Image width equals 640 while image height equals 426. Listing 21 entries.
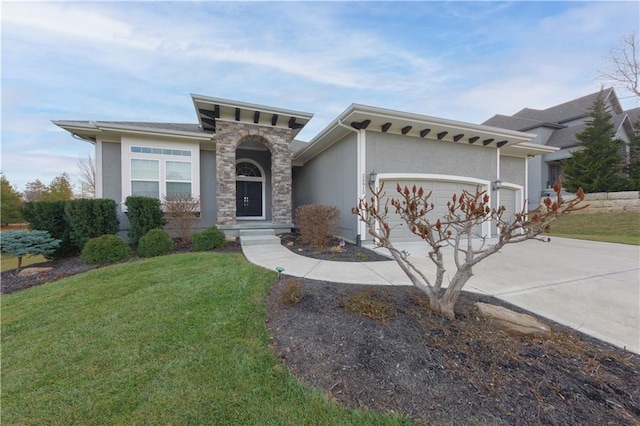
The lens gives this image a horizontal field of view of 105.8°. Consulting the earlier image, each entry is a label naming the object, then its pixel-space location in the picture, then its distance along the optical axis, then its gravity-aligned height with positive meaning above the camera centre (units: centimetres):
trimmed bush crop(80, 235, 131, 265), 607 -103
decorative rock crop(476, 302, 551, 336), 262 -127
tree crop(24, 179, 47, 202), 2458 +223
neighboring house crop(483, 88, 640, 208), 1962 +673
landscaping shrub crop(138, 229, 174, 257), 658 -93
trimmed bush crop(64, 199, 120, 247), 686 -25
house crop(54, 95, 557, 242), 784 +202
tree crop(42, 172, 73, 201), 2179 +220
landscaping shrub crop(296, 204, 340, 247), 737 -39
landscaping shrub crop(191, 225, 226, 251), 715 -88
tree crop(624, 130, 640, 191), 1434 +276
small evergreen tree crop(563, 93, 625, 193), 1532 +332
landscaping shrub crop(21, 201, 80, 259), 698 -31
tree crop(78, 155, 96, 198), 2103 +331
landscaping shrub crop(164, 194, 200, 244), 801 -6
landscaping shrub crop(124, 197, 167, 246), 738 -14
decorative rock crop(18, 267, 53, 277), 567 -146
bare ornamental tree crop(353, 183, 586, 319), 215 -20
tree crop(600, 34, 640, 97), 1576 +972
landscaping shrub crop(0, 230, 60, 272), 584 -83
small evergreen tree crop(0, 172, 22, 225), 1816 +58
